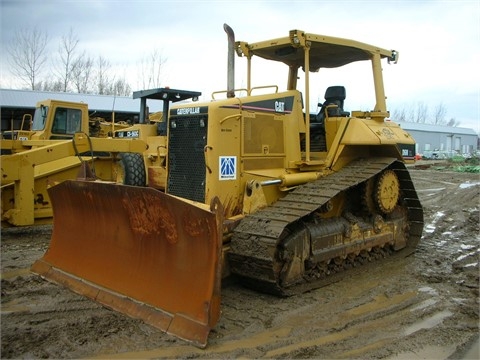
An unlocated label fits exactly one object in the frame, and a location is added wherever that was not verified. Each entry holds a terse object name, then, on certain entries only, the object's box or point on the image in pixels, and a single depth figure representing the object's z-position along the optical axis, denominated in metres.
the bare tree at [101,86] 39.47
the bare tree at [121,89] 40.47
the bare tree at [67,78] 37.89
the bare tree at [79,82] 38.41
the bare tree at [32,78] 35.22
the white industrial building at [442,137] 52.97
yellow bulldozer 4.20
